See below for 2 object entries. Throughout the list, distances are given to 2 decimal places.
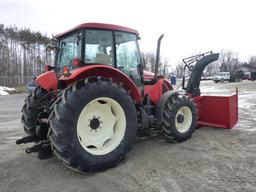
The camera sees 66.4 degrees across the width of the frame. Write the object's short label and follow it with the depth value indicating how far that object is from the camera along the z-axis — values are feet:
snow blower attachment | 15.68
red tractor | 8.96
